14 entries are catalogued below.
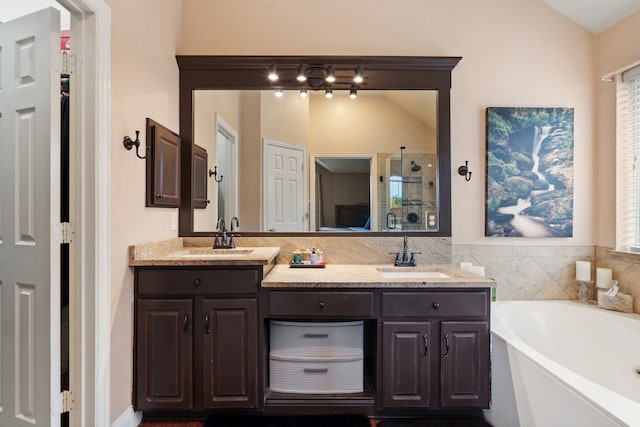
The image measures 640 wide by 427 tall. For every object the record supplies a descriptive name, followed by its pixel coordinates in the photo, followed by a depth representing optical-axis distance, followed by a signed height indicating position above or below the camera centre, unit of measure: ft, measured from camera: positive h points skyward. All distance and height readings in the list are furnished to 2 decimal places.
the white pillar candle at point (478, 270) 7.76 -1.43
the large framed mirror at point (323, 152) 7.94 +1.56
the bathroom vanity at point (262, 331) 6.03 -2.30
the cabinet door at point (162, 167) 6.47 +1.02
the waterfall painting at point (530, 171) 8.00 +1.09
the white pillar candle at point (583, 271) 7.75 -1.45
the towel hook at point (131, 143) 5.69 +1.30
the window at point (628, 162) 7.29 +1.22
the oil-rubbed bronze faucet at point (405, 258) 7.72 -1.13
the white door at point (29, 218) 4.79 -0.08
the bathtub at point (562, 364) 4.14 -2.70
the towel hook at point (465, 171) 8.00 +1.09
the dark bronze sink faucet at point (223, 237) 7.80 -0.61
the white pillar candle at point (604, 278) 7.46 -1.56
